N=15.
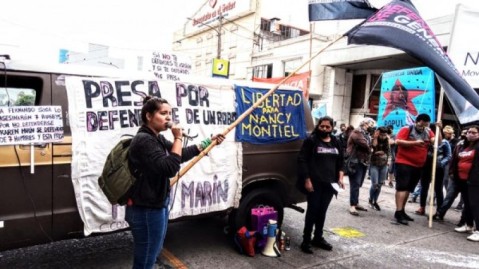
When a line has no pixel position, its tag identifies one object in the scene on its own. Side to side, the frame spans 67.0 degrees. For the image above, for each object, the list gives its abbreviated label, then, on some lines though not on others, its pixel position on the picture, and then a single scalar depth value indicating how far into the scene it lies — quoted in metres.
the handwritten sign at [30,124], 2.93
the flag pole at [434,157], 5.97
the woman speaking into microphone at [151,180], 2.39
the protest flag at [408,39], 4.26
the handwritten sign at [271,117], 4.40
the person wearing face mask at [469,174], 5.43
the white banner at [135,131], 3.32
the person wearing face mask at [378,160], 6.98
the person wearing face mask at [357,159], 6.59
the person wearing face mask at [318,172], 4.52
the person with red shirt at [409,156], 6.10
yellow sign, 15.22
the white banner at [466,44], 5.86
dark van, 2.99
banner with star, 9.36
